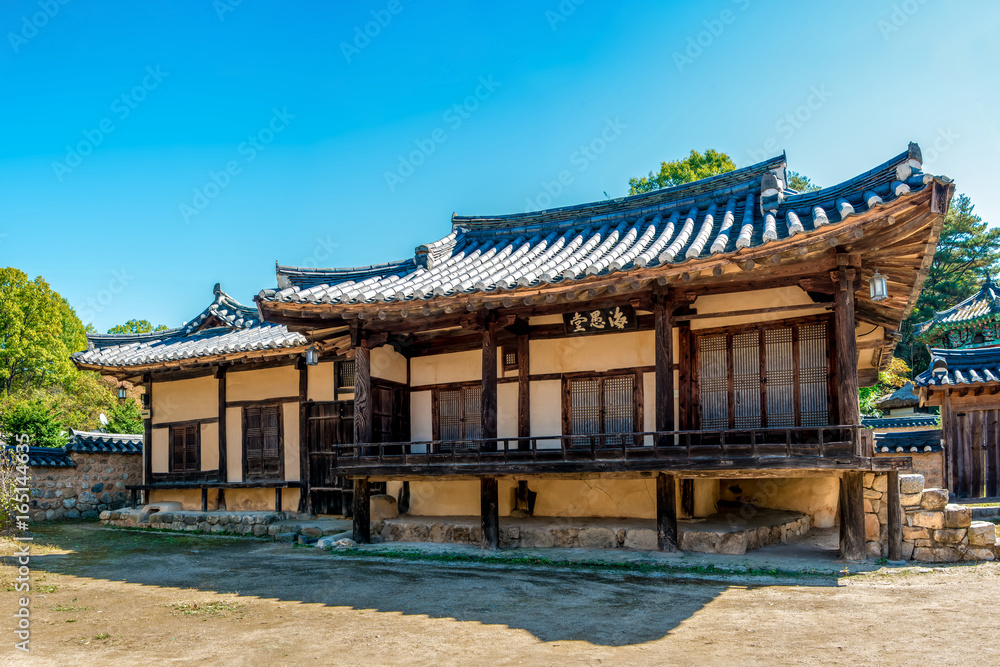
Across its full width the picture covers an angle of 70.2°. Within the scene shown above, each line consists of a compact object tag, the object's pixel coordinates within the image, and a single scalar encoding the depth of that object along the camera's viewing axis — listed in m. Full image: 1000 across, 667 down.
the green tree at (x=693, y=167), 35.34
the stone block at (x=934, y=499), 9.94
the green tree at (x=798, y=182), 45.10
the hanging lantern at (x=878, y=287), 9.62
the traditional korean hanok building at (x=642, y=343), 10.02
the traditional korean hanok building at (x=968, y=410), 16.69
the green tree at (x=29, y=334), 37.66
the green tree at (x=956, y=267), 40.81
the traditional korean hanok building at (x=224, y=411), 17.81
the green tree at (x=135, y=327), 52.34
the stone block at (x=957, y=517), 9.91
